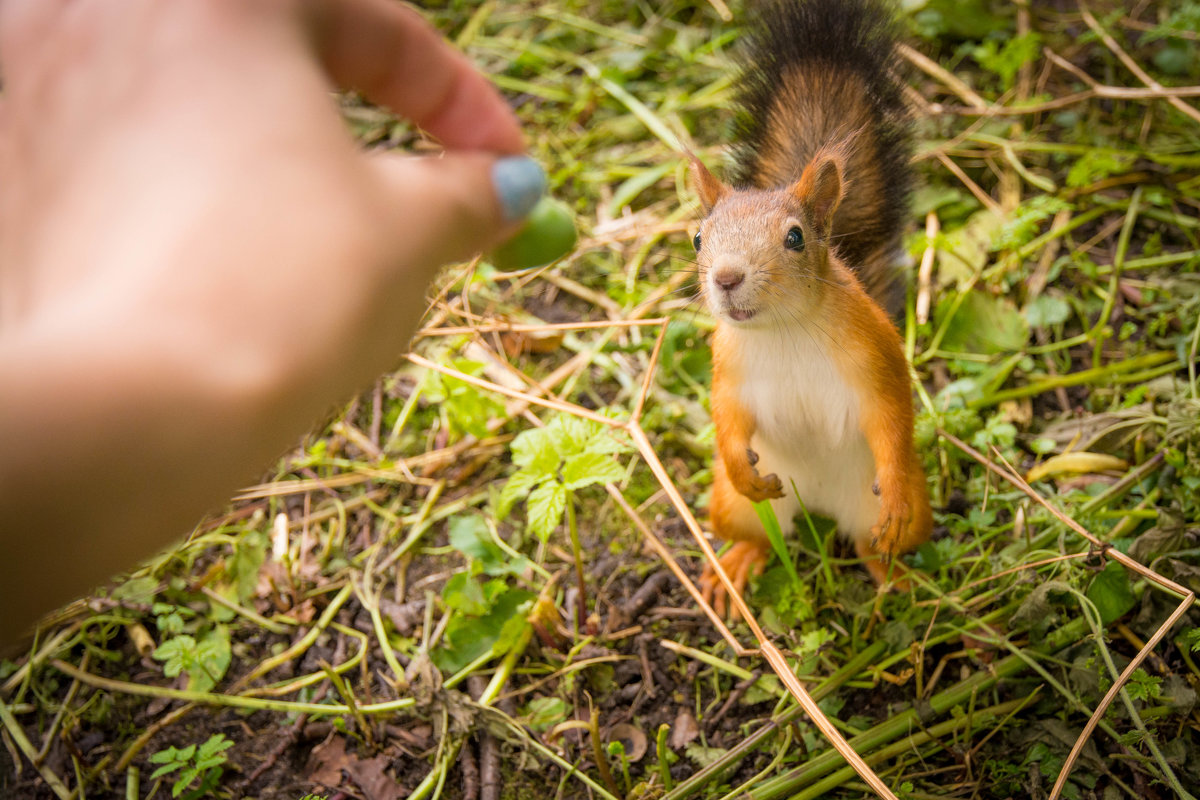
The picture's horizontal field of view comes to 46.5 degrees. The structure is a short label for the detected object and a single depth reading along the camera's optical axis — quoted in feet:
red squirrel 1.64
